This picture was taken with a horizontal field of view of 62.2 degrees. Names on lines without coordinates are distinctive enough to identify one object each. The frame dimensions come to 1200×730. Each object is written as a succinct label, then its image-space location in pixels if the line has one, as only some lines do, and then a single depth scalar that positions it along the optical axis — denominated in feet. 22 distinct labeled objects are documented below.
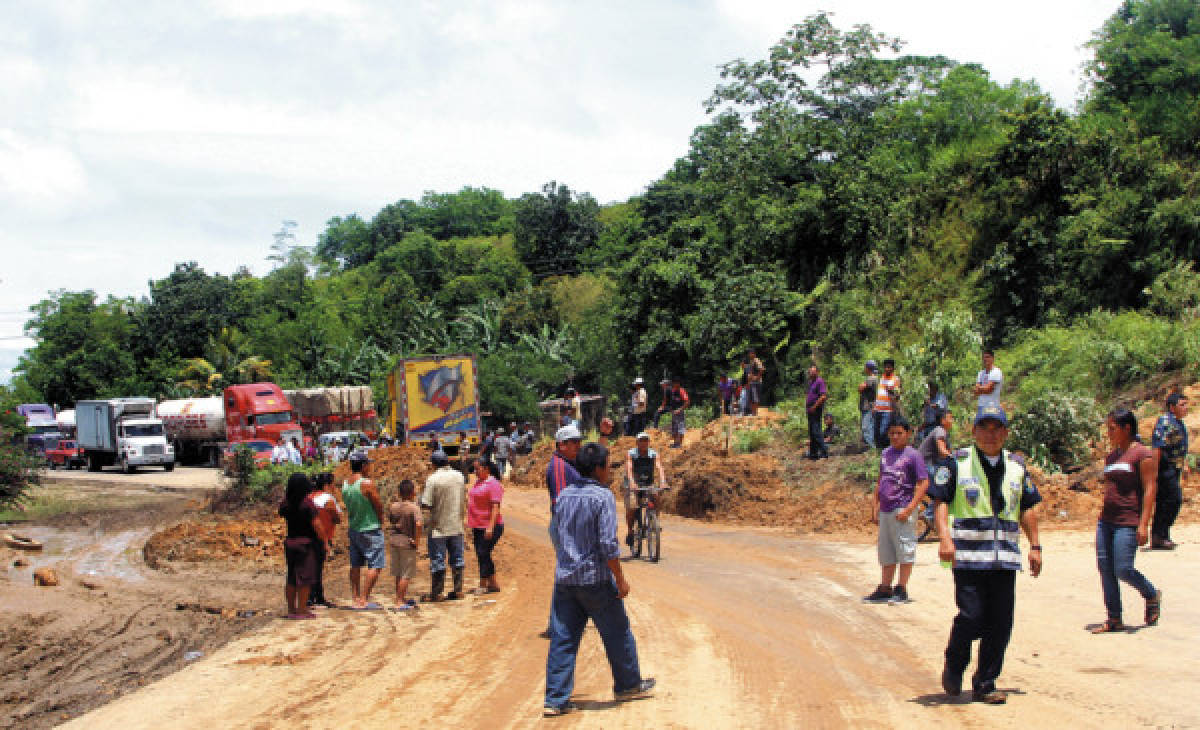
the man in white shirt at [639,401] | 87.92
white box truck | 141.38
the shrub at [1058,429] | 53.16
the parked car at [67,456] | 157.17
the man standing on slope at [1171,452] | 33.83
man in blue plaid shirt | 22.58
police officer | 20.92
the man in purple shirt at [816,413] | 65.16
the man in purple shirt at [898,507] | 34.19
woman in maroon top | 26.68
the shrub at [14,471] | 79.15
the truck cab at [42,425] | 165.17
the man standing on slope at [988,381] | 48.55
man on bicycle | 45.83
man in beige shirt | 41.14
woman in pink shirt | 41.45
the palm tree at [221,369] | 213.46
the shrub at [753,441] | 73.72
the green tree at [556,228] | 240.94
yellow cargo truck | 93.66
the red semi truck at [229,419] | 136.05
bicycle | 45.93
